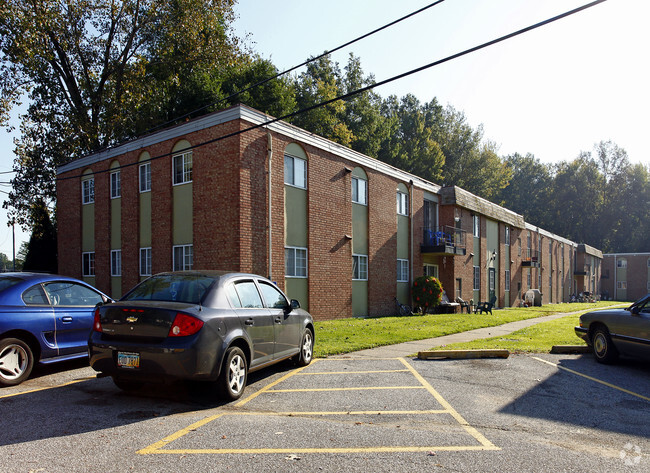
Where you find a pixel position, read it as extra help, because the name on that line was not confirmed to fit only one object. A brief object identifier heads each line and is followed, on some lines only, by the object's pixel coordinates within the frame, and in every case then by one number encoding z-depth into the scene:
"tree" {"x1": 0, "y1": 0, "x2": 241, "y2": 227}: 25.33
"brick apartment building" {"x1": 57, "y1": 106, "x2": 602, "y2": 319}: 16.61
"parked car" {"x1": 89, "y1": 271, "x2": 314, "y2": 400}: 5.68
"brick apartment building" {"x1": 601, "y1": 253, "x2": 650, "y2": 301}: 68.75
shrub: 24.14
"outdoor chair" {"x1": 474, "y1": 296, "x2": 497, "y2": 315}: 26.19
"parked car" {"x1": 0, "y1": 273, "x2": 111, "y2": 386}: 7.07
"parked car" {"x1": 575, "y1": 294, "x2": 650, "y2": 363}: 8.83
